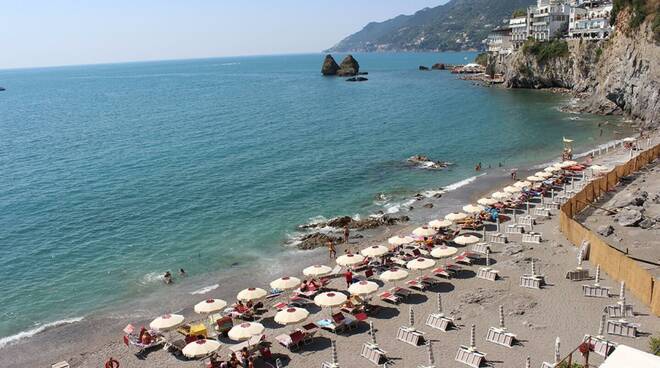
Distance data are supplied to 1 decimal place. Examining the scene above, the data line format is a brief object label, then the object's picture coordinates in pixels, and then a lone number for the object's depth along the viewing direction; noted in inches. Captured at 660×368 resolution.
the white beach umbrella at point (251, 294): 942.4
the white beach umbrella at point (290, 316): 809.1
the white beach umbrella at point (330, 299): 850.1
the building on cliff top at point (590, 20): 3848.4
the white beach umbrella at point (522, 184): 1502.6
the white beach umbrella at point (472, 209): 1325.0
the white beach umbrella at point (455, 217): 1289.4
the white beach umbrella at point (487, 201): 1401.3
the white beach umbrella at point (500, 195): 1457.9
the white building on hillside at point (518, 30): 4869.6
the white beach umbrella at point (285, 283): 972.6
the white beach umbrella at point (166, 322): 845.8
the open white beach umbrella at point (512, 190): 1467.8
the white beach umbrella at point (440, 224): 1243.2
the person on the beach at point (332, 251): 1258.6
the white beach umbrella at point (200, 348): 748.6
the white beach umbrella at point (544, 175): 1594.5
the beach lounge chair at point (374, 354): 733.3
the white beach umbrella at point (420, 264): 978.1
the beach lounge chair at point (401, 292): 942.4
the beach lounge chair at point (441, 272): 1011.3
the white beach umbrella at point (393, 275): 940.6
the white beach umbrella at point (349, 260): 1049.2
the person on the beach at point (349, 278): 1021.8
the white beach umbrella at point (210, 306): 896.3
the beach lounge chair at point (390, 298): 921.6
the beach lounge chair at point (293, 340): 805.9
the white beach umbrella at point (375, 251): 1103.6
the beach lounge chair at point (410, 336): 770.2
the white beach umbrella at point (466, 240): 1106.7
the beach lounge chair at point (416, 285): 965.8
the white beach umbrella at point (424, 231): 1198.3
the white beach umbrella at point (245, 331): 783.1
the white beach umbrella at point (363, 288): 877.8
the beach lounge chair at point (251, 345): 792.3
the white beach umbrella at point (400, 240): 1157.6
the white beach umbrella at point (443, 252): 1038.4
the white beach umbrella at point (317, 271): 1020.4
